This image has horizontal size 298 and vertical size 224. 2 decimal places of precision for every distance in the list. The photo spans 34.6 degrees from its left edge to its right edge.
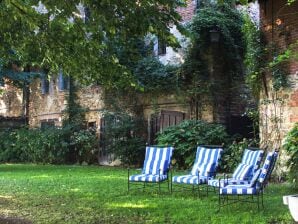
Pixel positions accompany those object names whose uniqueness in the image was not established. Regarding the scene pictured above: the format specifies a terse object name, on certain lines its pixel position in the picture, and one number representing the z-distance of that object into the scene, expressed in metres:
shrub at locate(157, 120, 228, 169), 14.35
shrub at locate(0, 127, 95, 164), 19.05
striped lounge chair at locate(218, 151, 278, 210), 7.14
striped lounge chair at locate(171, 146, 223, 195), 8.77
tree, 7.09
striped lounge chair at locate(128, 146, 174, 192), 9.22
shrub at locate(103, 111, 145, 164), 16.95
